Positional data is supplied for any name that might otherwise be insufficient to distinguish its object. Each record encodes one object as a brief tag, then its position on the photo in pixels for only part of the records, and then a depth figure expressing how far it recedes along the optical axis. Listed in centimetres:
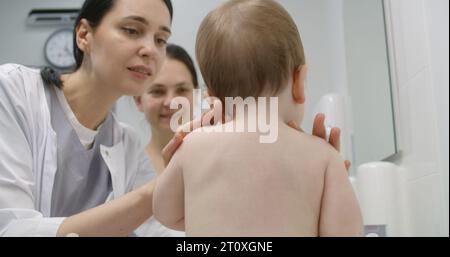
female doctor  76
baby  56
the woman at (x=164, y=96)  137
